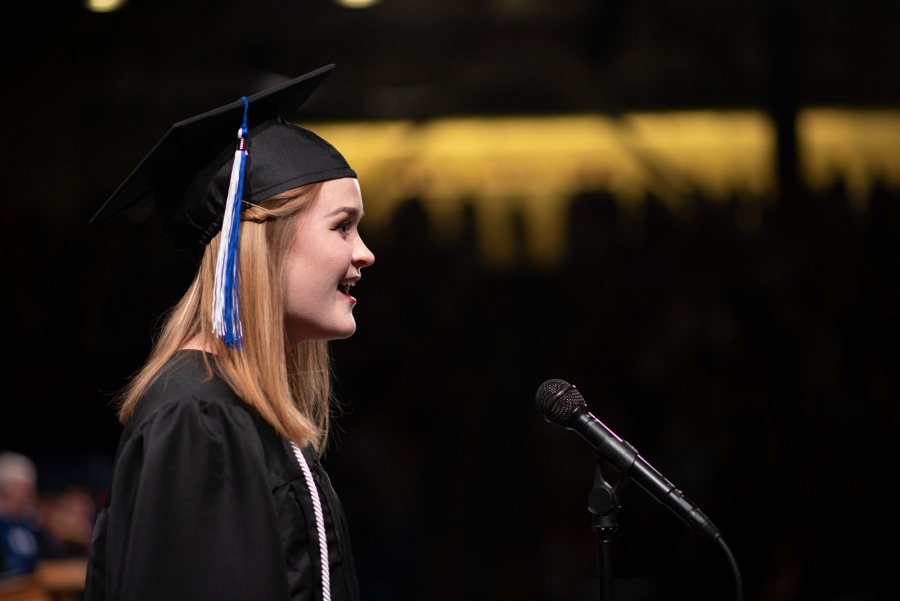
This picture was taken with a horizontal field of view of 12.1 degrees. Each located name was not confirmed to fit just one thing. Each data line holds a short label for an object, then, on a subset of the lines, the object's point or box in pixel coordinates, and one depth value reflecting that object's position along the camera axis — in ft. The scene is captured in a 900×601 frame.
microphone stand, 13.17
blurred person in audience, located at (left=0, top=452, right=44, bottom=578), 23.64
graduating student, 12.69
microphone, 13.20
